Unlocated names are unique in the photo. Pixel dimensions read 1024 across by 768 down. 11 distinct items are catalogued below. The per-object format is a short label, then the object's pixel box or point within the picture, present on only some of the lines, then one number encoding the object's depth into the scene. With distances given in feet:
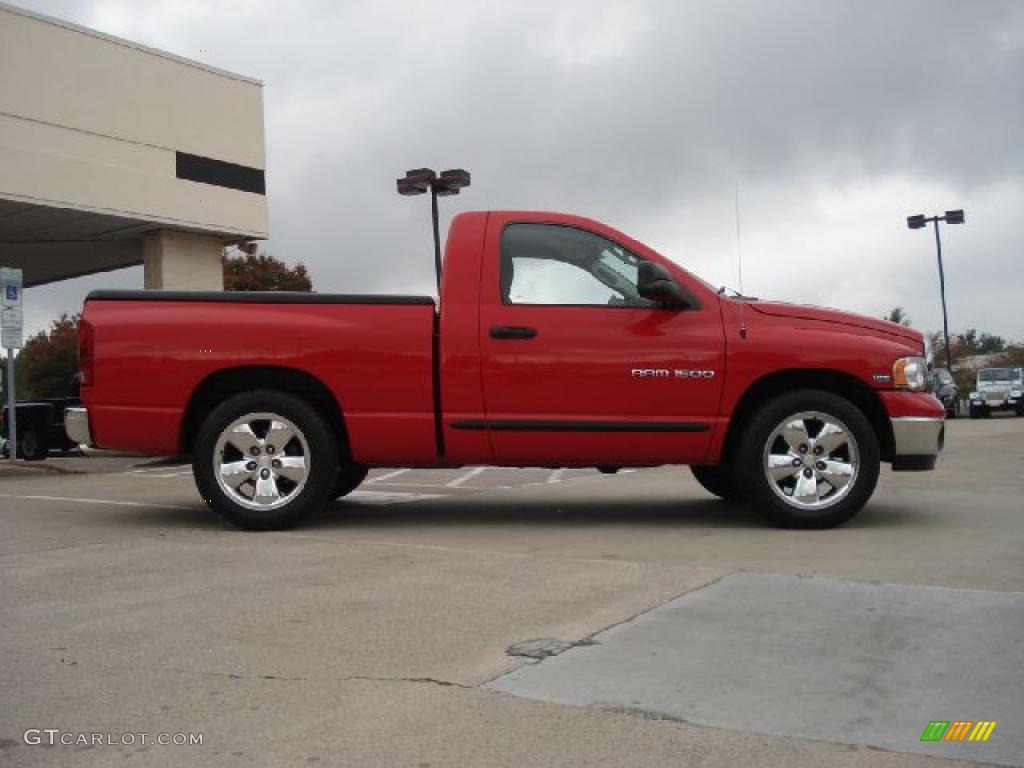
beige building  62.85
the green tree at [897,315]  231.81
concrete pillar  72.13
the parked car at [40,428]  63.98
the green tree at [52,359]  184.75
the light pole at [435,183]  63.93
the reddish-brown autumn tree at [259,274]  145.48
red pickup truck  21.84
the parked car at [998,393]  109.81
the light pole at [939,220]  143.23
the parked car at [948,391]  110.84
